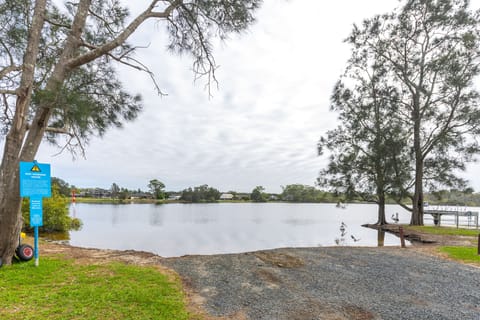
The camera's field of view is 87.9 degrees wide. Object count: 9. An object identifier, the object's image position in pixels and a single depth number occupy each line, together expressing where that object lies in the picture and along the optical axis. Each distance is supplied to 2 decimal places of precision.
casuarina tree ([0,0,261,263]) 4.34
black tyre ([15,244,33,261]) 4.59
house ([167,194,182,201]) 72.31
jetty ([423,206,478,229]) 16.97
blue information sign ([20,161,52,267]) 4.28
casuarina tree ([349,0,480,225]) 12.78
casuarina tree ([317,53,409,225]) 14.59
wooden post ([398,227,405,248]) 7.98
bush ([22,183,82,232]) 12.58
